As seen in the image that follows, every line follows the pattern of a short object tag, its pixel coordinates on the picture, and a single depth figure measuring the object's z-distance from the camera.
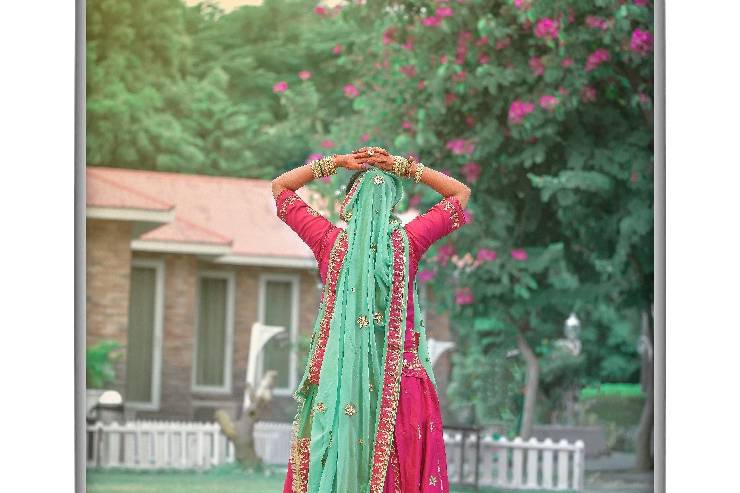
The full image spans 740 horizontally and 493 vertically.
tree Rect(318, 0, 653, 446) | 9.42
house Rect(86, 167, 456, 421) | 9.14
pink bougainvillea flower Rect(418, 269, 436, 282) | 9.71
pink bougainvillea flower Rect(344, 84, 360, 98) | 9.46
